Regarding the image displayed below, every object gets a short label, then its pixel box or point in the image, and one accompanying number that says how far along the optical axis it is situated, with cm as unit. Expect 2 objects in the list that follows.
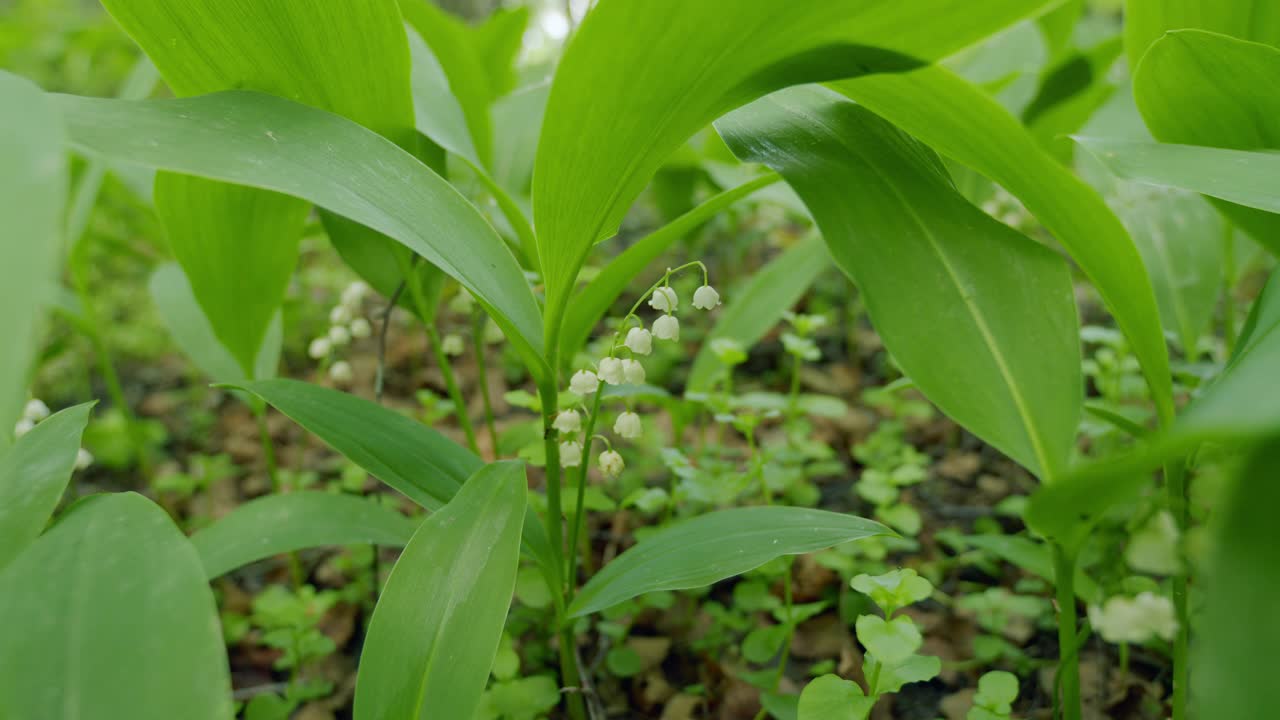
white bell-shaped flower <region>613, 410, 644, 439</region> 26
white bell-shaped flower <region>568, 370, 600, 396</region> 25
